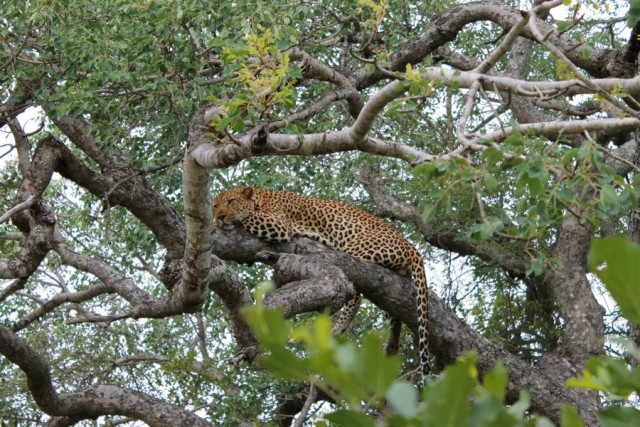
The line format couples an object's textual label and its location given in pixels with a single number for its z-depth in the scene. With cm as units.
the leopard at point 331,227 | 1529
